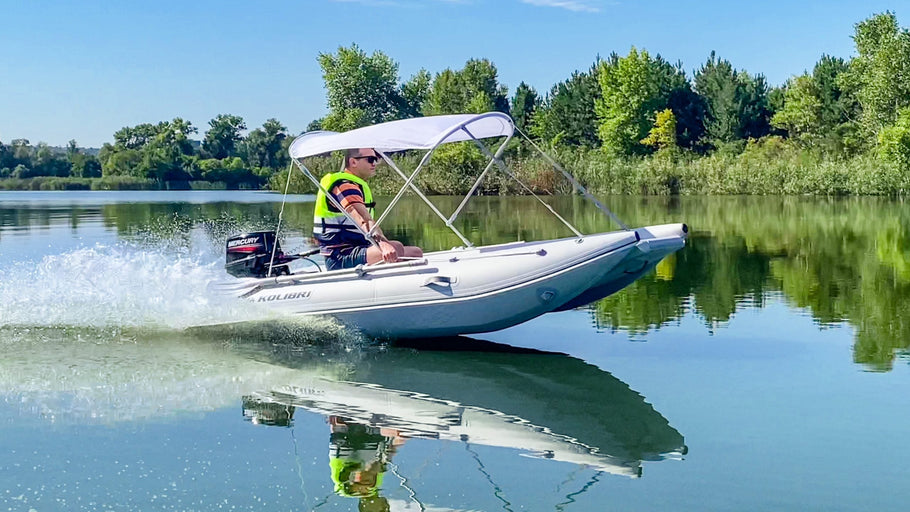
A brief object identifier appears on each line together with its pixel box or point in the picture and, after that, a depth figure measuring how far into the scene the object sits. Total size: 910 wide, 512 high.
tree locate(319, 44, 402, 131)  90.06
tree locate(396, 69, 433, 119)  93.50
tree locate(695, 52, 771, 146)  67.38
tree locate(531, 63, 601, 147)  75.19
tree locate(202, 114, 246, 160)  124.31
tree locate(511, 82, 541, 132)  80.81
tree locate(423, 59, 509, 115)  78.75
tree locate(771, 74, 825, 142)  60.38
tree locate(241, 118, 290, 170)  119.62
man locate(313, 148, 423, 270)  9.95
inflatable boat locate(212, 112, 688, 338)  9.44
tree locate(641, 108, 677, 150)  70.44
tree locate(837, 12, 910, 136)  47.91
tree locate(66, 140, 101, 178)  111.06
